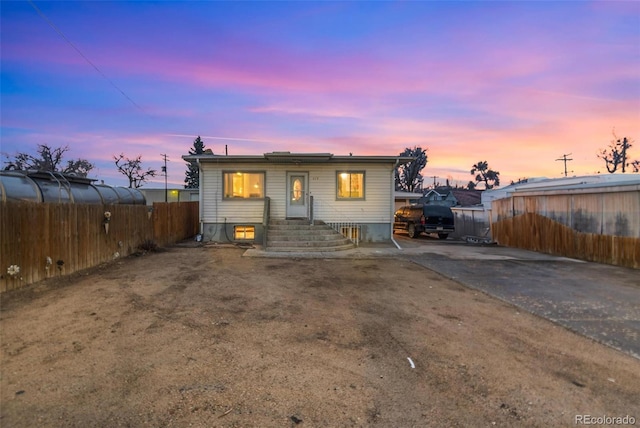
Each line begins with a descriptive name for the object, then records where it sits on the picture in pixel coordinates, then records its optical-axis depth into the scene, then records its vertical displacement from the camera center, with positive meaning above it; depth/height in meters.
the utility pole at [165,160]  41.47 +6.84
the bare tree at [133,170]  41.19 +5.64
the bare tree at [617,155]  37.31 +6.62
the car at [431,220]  18.59 -0.72
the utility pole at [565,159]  38.69 +6.16
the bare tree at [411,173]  46.16 +5.59
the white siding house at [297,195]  14.20 +0.68
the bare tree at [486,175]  63.21 +6.95
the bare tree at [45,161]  26.38 +4.73
